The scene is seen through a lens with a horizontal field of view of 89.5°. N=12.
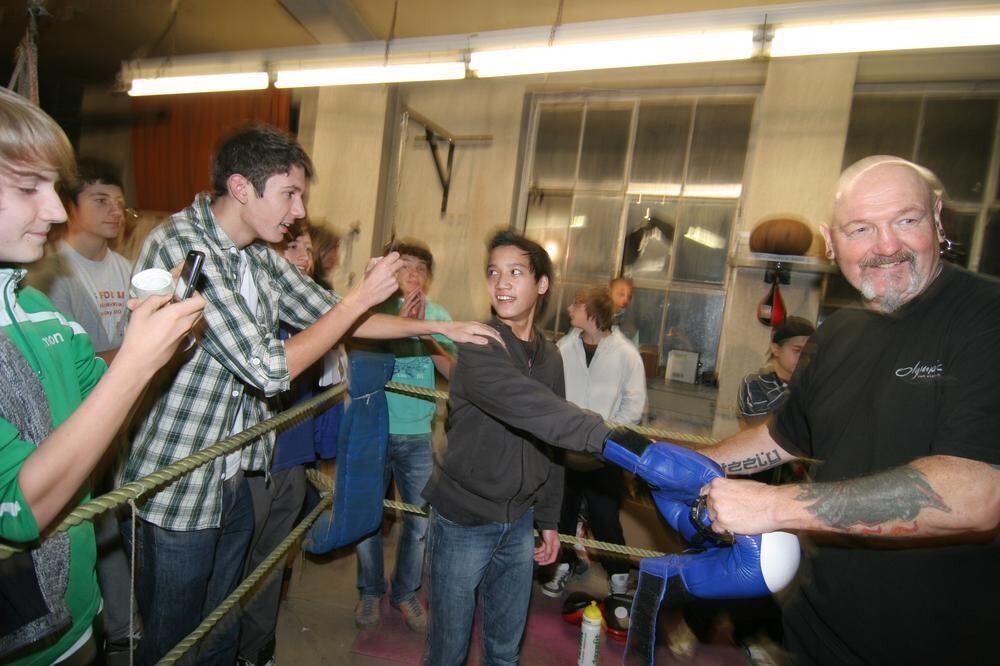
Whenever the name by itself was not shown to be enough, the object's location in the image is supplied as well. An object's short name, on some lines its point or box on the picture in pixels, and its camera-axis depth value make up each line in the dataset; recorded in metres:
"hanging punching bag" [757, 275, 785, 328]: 4.50
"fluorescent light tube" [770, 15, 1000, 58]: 2.29
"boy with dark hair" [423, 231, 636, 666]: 1.67
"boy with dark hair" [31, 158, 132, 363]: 2.57
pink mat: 2.64
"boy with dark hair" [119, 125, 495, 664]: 1.58
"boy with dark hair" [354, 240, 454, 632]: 2.84
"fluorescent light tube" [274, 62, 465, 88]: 3.40
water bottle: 2.29
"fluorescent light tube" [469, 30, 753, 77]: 2.65
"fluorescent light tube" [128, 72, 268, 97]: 4.02
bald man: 1.06
